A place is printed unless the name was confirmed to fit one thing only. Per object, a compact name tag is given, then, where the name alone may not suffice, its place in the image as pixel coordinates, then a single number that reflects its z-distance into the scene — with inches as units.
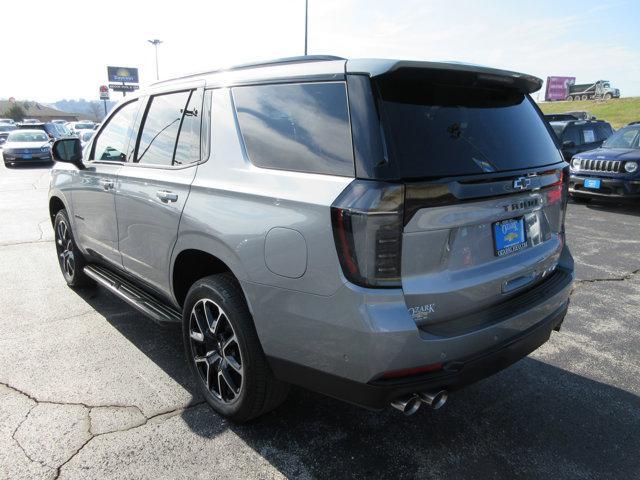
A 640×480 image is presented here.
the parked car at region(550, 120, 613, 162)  458.9
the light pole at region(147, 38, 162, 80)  2252.7
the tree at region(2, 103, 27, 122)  3491.4
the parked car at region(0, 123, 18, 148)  1259.0
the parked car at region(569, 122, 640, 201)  356.2
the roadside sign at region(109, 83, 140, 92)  2869.1
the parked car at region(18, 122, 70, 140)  989.5
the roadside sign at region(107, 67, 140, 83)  3002.0
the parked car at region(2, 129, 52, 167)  767.1
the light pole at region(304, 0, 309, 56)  882.8
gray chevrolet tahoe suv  77.4
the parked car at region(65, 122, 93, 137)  1448.1
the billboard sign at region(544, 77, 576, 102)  2844.5
